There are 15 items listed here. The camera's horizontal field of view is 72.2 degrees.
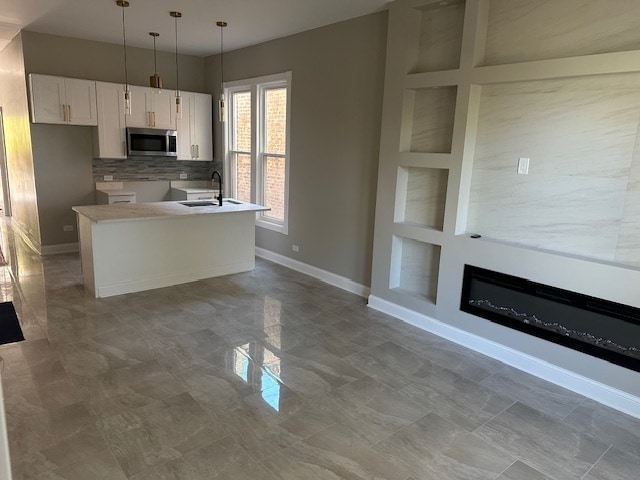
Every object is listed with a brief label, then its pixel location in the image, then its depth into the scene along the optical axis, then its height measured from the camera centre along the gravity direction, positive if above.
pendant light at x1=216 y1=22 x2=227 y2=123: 4.67 +1.25
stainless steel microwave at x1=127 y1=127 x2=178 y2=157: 6.18 +0.07
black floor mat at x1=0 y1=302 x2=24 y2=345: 3.55 -1.55
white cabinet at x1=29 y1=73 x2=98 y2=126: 5.45 +0.54
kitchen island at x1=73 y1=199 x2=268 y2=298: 4.48 -1.05
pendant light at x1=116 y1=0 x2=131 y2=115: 4.21 +1.34
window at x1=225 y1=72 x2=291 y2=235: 5.80 +0.13
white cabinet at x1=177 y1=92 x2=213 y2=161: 6.69 +0.32
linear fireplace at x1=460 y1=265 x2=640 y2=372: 2.87 -1.08
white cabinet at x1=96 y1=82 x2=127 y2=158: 5.89 +0.34
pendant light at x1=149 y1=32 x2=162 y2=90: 4.53 +0.90
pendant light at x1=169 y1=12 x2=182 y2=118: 4.36 +1.39
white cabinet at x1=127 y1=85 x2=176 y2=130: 6.17 +0.55
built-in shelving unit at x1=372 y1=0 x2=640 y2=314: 2.91 +0.24
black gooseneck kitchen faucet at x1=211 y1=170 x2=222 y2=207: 7.10 -0.46
